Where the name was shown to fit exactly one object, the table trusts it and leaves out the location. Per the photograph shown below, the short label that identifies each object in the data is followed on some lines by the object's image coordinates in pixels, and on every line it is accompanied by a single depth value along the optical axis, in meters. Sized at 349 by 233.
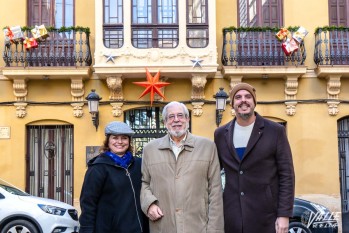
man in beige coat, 4.87
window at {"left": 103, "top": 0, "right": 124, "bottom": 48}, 14.10
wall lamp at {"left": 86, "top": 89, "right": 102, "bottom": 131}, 13.43
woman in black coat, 5.23
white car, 9.90
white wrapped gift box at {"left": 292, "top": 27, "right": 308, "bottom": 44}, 13.80
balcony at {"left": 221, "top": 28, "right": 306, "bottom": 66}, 14.08
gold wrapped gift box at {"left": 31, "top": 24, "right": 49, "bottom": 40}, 13.62
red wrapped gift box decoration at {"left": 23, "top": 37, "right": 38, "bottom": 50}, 13.57
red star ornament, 13.56
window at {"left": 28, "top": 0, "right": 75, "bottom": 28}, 14.68
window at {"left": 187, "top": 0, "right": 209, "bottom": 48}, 14.10
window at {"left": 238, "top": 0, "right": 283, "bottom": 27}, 14.75
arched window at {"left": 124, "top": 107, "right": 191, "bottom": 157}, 14.70
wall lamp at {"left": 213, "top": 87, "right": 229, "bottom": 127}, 13.42
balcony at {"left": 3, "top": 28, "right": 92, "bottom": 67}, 13.88
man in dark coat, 4.88
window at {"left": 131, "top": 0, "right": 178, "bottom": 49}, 14.09
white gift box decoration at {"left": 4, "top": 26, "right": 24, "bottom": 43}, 13.62
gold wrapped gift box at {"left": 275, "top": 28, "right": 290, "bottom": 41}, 13.87
